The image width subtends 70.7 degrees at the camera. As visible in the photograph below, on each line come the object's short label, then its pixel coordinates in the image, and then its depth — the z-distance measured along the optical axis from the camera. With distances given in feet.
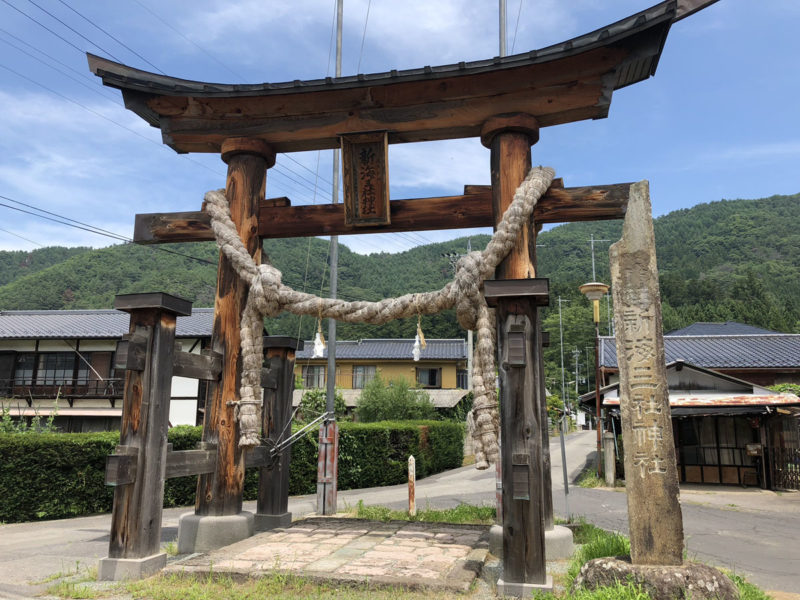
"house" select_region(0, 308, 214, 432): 70.03
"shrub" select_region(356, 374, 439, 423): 79.82
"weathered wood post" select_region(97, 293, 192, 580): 17.76
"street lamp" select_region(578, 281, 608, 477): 48.83
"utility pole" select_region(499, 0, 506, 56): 37.42
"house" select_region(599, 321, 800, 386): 72.23
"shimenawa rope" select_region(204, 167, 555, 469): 18.29
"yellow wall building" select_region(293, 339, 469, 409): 112.37
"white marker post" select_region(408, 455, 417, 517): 32.57
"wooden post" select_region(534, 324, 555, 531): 20.30
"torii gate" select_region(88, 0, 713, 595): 20.17
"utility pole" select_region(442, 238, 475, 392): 99.56
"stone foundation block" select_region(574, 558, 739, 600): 13.39
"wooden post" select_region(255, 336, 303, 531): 25.38
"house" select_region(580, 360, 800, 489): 52.24
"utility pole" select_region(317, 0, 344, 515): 35.19
